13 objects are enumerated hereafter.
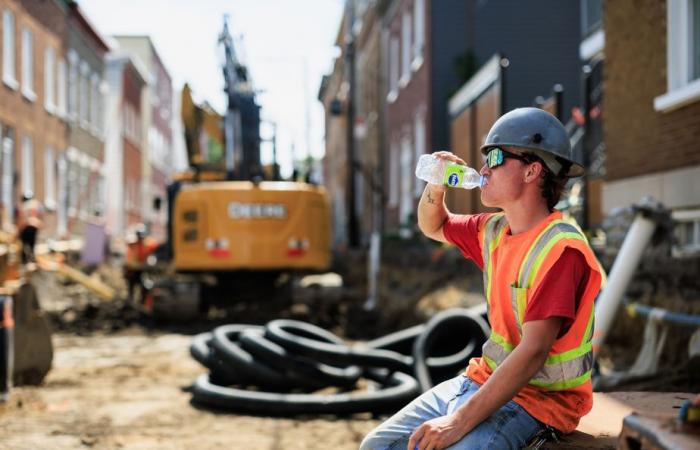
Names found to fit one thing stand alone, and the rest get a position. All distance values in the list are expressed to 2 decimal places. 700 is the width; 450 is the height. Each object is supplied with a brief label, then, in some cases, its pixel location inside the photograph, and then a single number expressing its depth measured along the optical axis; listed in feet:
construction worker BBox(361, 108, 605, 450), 9.57
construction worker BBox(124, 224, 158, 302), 60.00
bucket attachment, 28.35
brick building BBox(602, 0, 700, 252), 28.71
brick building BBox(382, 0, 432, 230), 72.38
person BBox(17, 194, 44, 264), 59.47
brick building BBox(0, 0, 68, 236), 78.69
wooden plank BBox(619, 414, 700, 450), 7.07
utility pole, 86.28
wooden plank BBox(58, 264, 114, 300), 55.06
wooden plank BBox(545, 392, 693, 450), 10.06
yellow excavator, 52.19
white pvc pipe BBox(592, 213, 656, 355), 22.26
